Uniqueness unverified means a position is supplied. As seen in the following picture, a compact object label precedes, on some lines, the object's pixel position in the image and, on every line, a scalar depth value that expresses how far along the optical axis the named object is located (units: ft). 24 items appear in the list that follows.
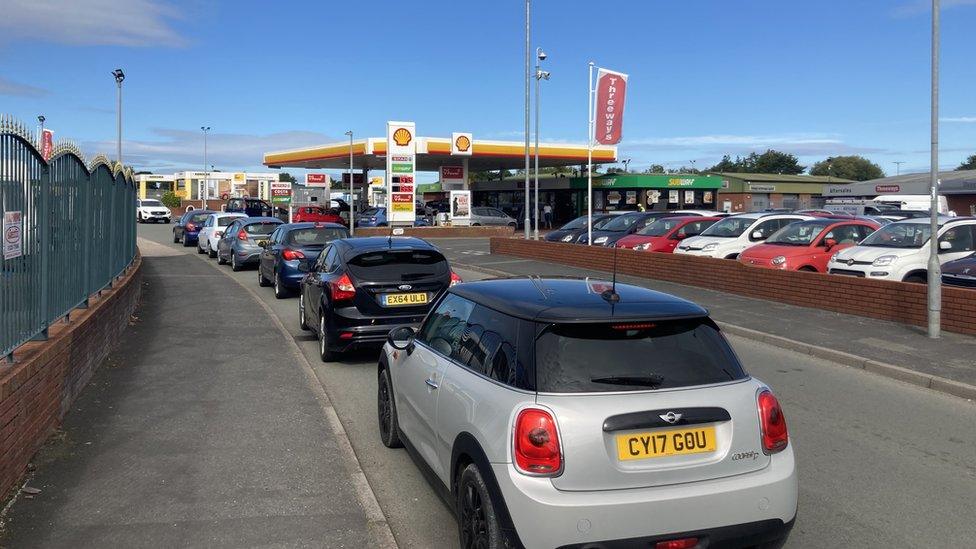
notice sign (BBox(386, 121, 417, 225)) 117.50
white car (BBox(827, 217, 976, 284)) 46.03
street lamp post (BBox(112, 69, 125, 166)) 119.55
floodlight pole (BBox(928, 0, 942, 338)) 36.17
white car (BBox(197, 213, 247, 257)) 89.97
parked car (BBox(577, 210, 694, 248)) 82.38
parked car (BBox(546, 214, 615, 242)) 88.74
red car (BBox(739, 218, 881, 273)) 53.06
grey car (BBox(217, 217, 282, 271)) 72.54
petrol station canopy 156.66
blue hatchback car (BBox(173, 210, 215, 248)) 110.22
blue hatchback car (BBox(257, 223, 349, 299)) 52.90
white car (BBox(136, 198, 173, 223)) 197.98
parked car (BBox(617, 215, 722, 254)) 71.05
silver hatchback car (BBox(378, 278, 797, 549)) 11.81
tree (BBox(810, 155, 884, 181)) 419.33
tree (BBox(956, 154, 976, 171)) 332.43
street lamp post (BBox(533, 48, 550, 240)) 115.96
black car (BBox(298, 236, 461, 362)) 30.76
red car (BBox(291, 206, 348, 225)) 136.54
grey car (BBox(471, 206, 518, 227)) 146.82
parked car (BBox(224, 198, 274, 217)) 158.61
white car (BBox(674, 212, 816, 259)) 62.85
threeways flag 80.07
